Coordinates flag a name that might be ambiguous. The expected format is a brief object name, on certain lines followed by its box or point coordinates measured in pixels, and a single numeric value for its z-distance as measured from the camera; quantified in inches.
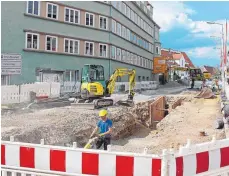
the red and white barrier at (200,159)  131.9
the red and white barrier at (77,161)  133.0
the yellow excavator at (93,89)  665.6
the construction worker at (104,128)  279.3
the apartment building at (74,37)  801.6
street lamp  954.2
